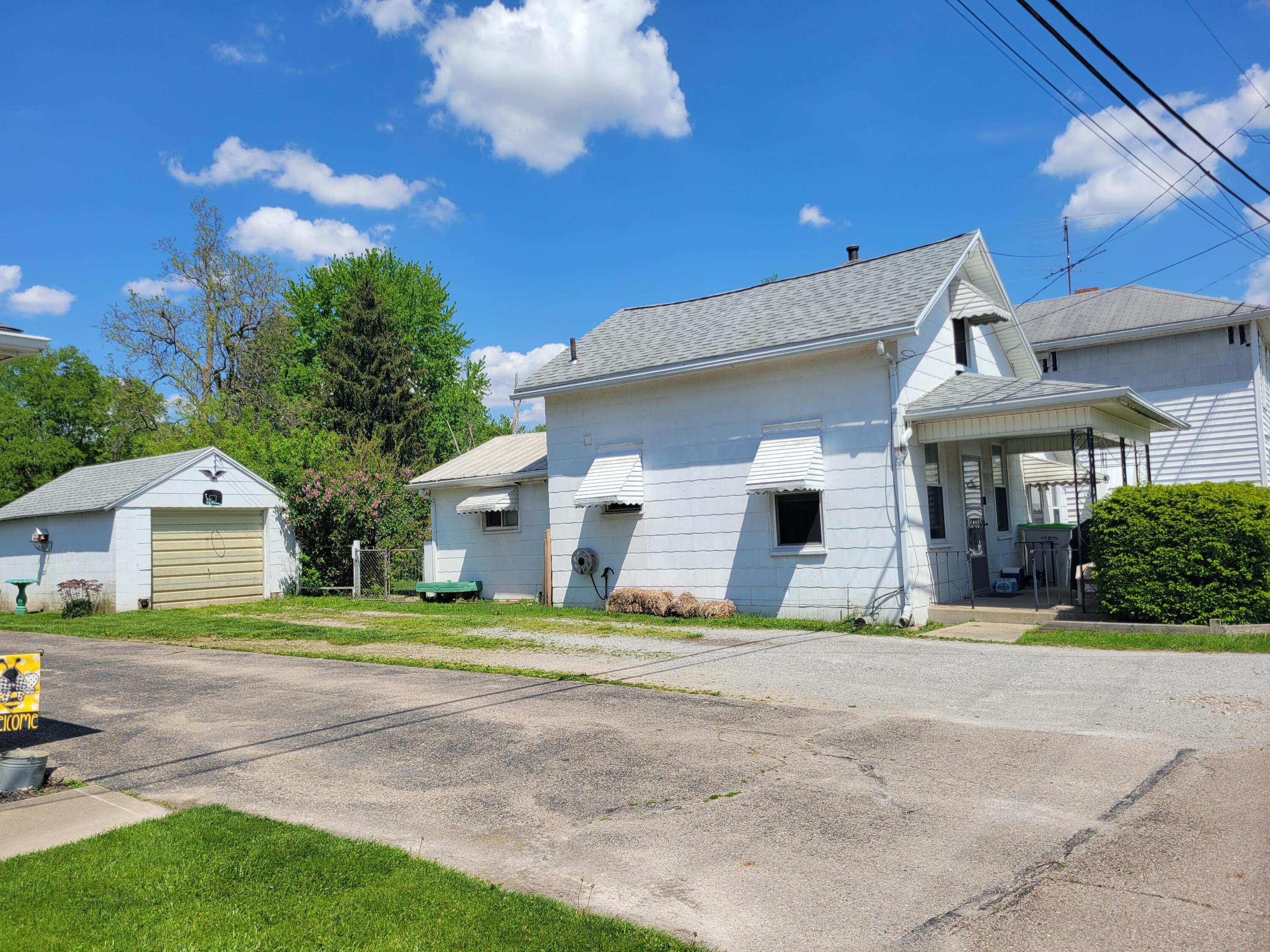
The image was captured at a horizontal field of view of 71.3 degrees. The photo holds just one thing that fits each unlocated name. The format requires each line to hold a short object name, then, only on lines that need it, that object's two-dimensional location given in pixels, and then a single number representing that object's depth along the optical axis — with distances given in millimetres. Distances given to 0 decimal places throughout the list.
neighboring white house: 19953
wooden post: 18203
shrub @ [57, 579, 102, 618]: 19422
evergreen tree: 39094
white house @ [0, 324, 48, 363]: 7484
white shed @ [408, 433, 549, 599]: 19594
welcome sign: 6445
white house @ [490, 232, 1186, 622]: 13773
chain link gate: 21578
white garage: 19938
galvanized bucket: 5797
